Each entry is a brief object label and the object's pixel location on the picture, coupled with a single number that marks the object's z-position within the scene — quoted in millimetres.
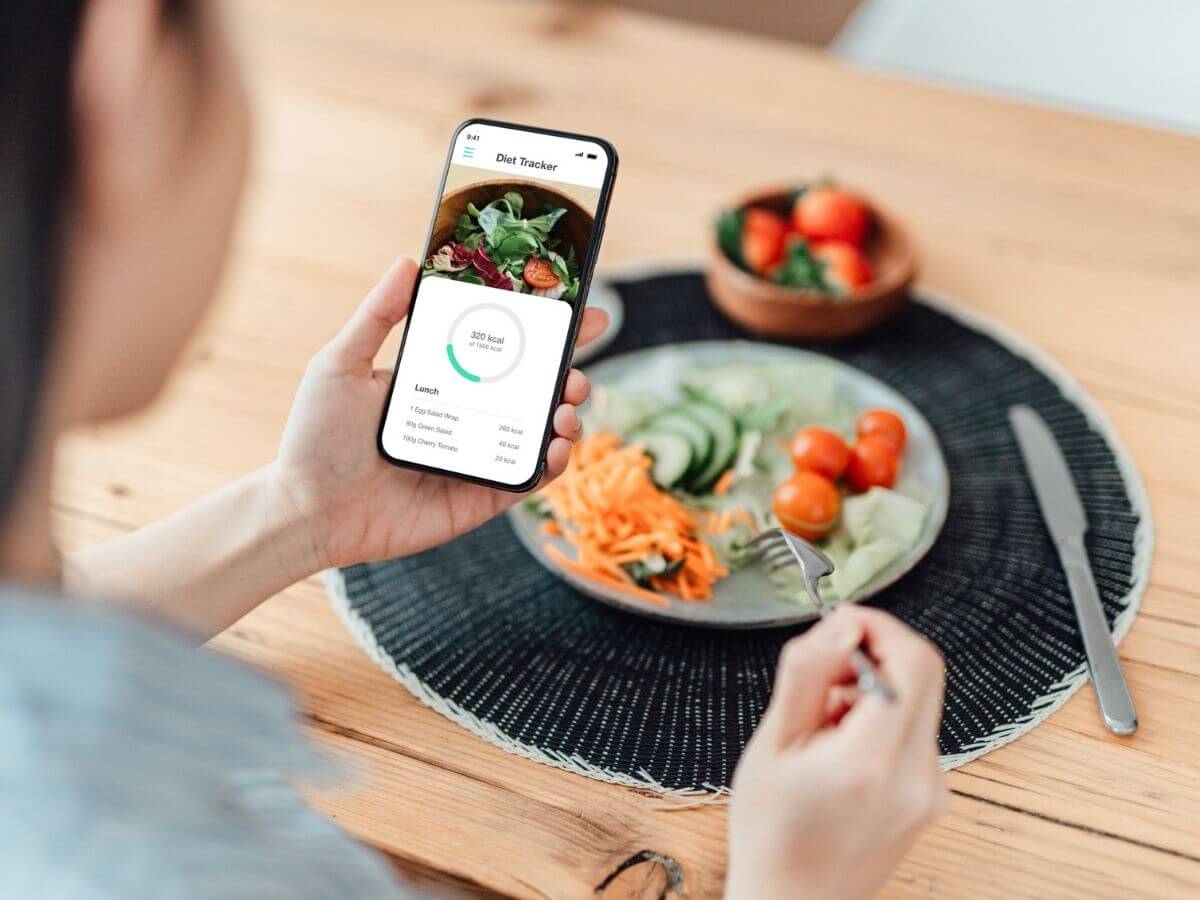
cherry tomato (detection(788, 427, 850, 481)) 1092
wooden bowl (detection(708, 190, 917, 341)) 1298
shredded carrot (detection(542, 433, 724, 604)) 1001
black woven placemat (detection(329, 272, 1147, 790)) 882
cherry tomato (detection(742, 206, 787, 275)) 1402
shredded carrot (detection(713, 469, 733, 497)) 1114
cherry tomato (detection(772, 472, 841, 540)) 1049
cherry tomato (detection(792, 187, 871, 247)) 1388
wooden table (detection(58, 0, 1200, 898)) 809
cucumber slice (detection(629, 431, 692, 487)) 1090
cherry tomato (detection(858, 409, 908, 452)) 1116
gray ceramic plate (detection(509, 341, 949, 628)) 966
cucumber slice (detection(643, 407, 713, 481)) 1102
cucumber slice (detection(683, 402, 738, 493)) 1114
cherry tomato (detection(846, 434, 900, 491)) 1076
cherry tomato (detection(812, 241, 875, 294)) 1355
